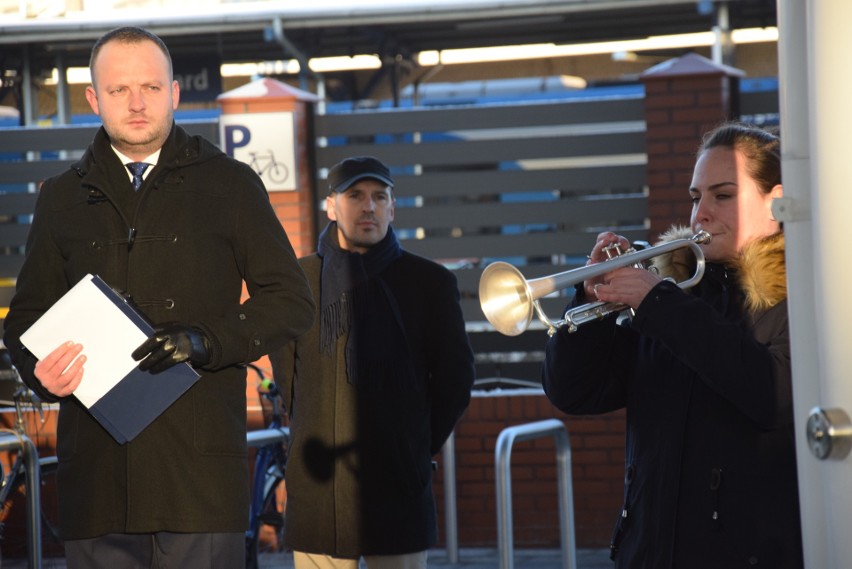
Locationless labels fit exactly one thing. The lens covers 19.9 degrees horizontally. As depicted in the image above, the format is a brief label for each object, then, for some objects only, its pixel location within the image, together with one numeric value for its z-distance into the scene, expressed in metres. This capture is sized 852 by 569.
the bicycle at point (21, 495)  12.88
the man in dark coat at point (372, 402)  8.67
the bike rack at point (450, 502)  13.47
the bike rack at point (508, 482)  9.42
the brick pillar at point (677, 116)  15.00
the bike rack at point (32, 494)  8.51
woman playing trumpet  5.43
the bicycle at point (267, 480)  12.64
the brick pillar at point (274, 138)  15.53
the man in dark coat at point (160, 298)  5.63
